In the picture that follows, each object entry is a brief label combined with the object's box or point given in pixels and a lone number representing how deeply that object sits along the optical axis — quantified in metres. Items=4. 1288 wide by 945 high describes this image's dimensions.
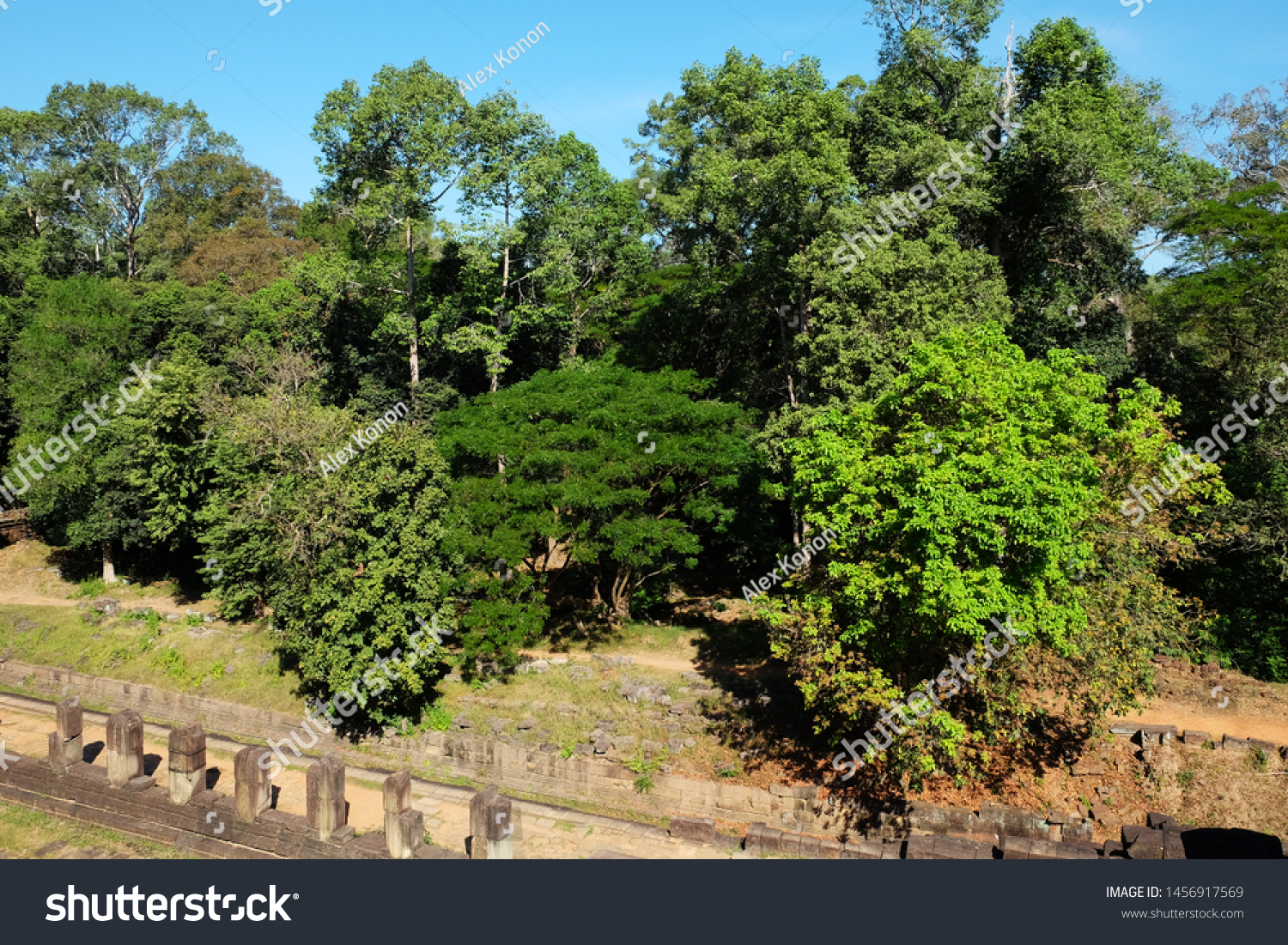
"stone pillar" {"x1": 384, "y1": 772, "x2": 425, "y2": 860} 13.17
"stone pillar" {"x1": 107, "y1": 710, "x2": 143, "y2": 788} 15.25
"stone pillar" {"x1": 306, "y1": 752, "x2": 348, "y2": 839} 13.52
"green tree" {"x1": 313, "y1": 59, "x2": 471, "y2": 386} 26.94
